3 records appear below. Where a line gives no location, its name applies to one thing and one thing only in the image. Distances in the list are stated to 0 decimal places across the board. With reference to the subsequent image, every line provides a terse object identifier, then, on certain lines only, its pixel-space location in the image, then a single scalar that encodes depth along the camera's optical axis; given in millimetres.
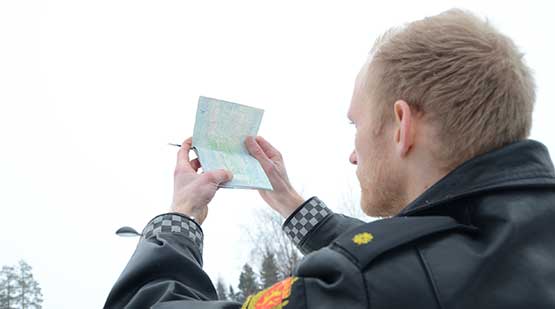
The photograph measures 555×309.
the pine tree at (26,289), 29672
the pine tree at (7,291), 28453
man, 1020
